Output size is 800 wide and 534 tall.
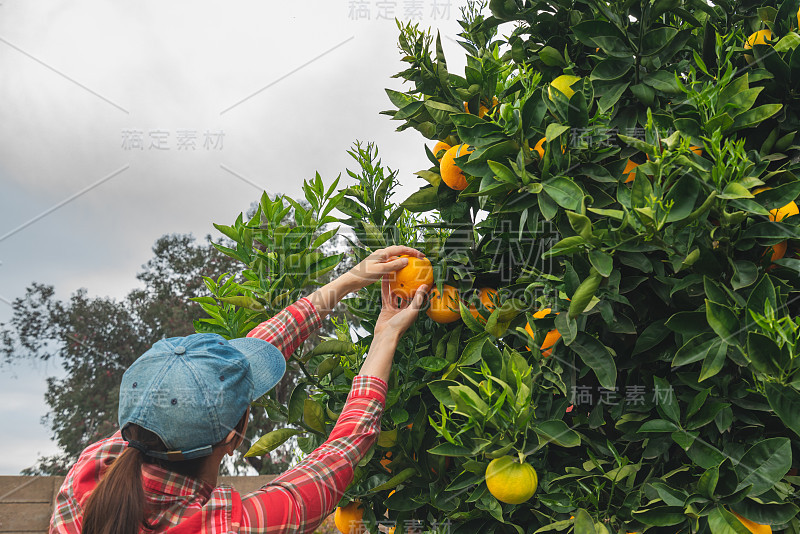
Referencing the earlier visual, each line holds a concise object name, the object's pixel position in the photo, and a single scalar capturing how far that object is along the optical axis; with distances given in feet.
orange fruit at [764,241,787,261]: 2.80
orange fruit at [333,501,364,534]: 3.76
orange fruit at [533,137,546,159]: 3.09
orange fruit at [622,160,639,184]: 3.17
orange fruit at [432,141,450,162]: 3.70
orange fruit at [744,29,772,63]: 3.26
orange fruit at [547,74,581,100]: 3.14
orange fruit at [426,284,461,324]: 3.53
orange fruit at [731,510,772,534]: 2.52
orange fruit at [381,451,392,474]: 3.71
